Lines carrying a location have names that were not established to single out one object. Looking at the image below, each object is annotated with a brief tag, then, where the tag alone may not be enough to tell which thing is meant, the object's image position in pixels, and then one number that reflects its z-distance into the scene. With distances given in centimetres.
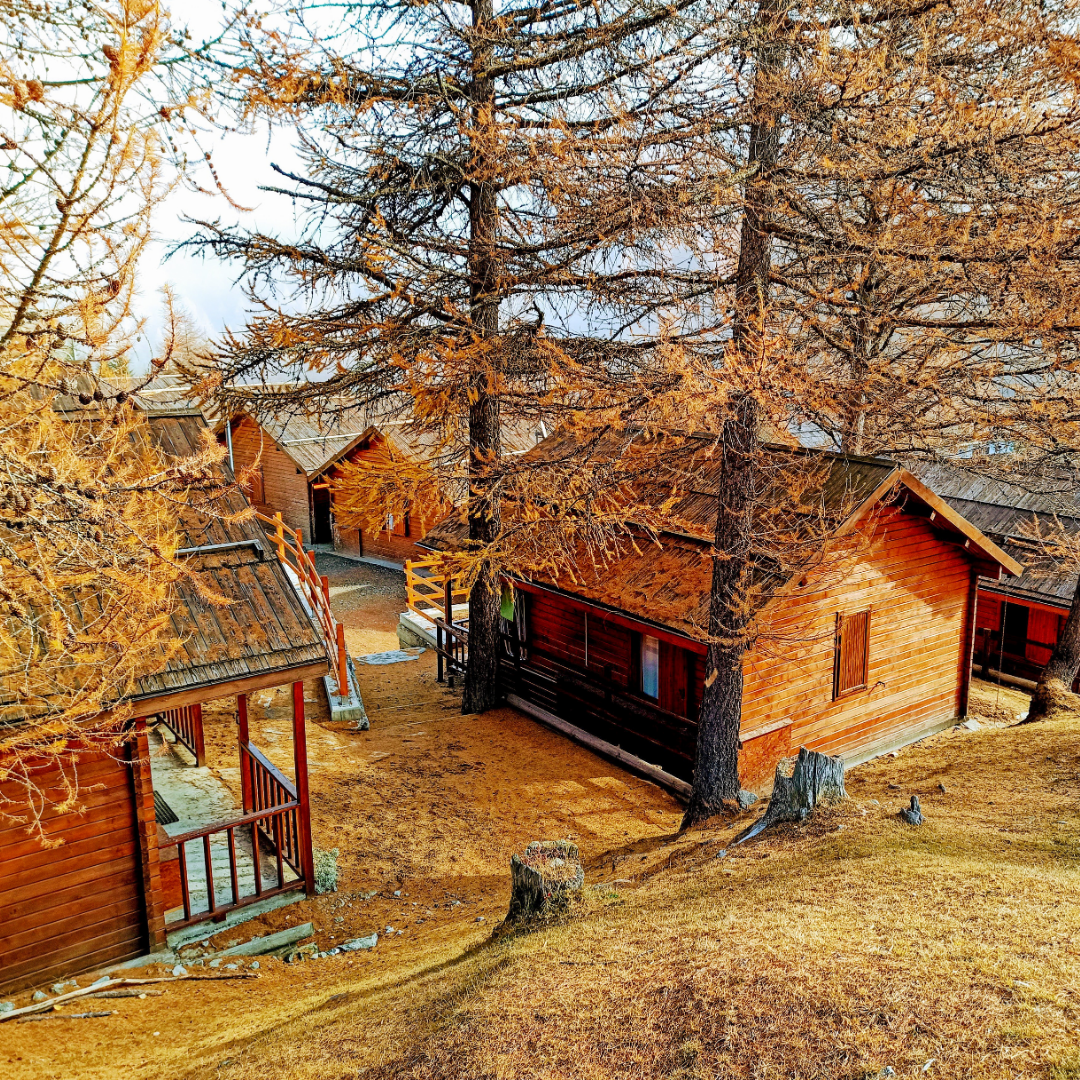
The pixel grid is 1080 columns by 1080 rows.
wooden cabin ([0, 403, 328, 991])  754
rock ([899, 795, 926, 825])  779
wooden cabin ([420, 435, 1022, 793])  1273
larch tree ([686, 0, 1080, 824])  837
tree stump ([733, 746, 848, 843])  834
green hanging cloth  1547
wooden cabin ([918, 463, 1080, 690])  2053
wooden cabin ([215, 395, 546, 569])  3234
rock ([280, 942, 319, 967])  844
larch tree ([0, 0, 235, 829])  434
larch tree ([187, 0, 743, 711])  927
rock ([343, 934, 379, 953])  861
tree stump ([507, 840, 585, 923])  678
